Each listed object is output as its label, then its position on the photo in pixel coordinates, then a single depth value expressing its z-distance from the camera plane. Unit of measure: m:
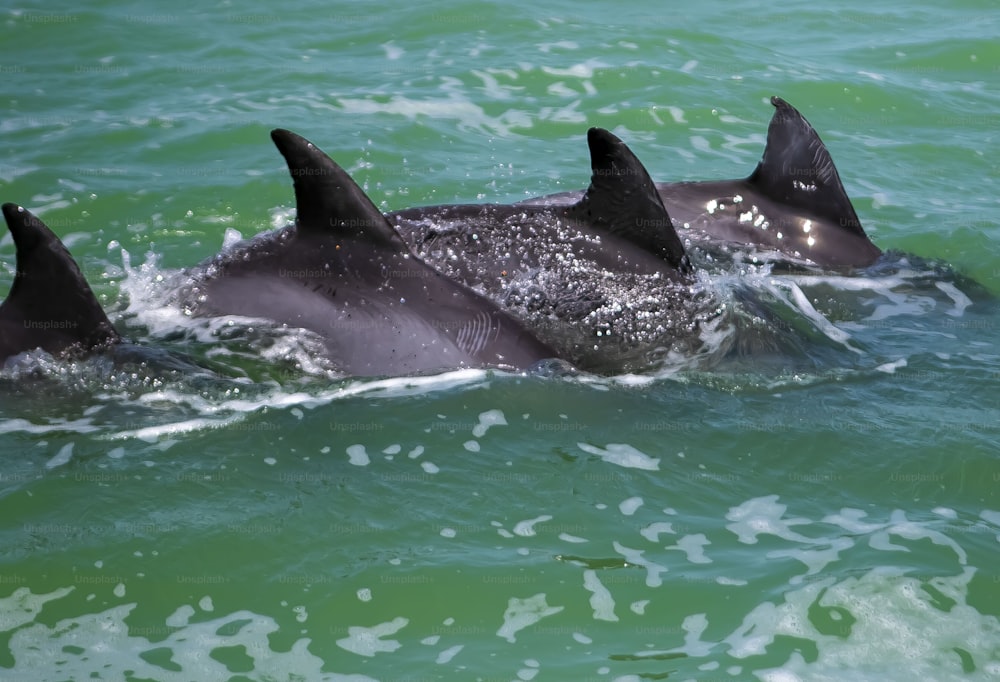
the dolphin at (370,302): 13.69
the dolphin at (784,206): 17.94
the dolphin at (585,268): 14.37
